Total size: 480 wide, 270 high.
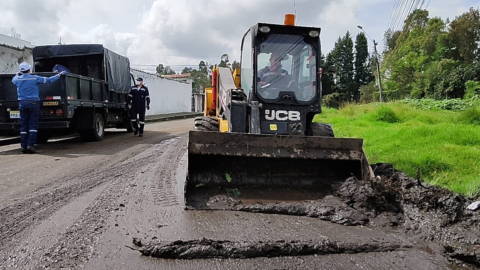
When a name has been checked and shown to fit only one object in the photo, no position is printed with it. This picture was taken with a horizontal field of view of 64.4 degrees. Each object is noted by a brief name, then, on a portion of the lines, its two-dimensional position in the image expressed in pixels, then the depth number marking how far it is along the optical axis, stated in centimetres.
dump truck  897
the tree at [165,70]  8850
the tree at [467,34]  3891
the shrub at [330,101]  3719
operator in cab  566
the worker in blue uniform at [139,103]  1194
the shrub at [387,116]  1297
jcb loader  464
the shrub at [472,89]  2353
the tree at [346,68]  6344
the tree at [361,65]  6419
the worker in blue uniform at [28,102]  819
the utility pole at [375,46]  3278
